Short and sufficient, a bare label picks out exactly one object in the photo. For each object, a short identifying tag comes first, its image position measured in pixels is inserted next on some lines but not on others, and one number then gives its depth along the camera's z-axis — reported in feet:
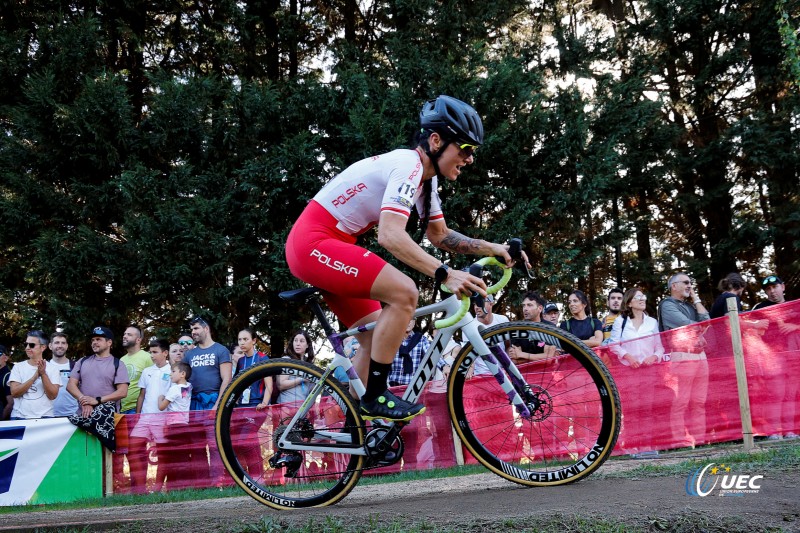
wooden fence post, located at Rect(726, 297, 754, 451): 24.06
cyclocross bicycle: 14.58
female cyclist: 13.80
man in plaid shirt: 29.47
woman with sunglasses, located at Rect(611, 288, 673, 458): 25.68
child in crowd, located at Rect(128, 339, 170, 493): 29.45
